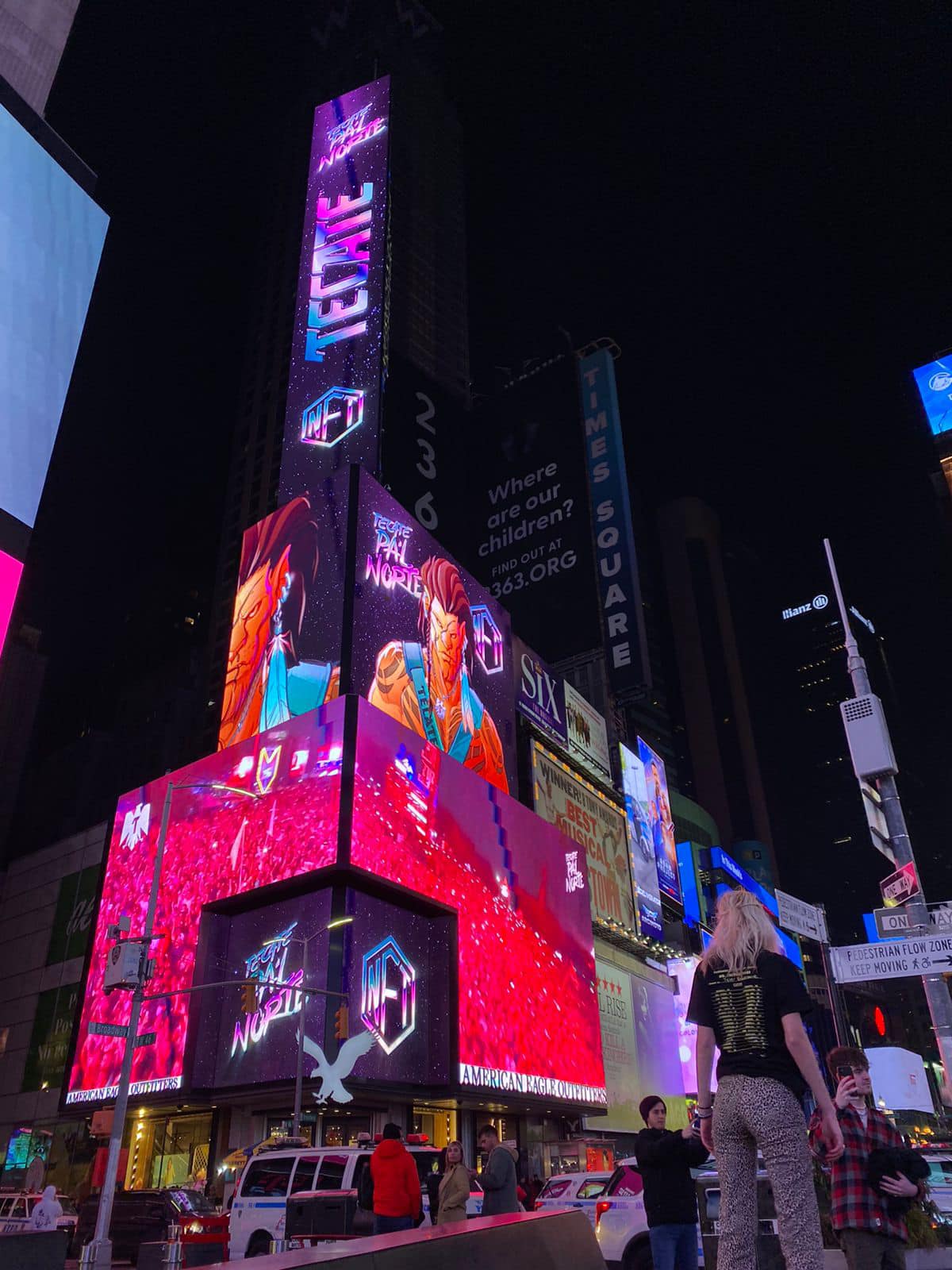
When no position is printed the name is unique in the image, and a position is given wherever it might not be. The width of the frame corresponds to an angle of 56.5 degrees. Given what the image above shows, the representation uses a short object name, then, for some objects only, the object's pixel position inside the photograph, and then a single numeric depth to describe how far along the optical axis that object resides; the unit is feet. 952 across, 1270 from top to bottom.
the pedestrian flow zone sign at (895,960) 33.47
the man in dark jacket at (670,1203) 20.29
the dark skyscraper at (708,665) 412.36
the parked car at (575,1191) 37.58
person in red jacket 27.81
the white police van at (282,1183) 42.37
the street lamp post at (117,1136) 41.27
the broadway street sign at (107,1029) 50.88
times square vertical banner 126.52
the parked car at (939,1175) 33.01
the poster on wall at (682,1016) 166.09
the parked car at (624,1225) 30.81
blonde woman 13.15
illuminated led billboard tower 114.21
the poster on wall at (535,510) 132.16
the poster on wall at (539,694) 137.69
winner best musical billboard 137.08
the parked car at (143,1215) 49.42
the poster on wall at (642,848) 164.04
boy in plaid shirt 16.58
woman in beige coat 28.66
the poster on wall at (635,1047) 136.36
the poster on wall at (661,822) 179.42
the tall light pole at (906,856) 35.86
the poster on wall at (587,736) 153.48
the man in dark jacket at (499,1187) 29.71
